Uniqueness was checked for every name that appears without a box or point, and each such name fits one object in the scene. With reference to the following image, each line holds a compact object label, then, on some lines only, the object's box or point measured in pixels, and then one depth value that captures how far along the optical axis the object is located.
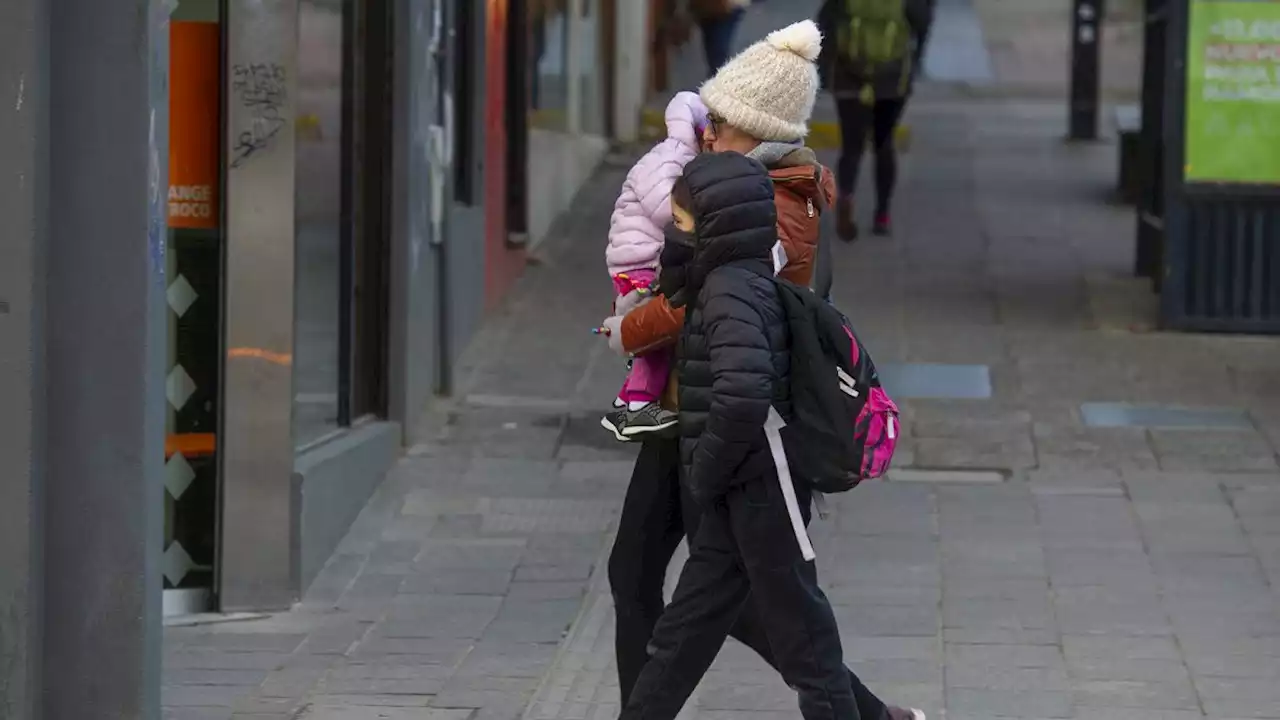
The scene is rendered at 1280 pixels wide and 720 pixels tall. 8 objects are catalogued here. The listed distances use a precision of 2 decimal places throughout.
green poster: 21.80
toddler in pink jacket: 10.35
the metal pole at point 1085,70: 33.66
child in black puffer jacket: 9.50
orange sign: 13.73
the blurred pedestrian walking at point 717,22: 35.50
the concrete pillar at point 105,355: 10.61
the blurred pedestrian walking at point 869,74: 25.45
